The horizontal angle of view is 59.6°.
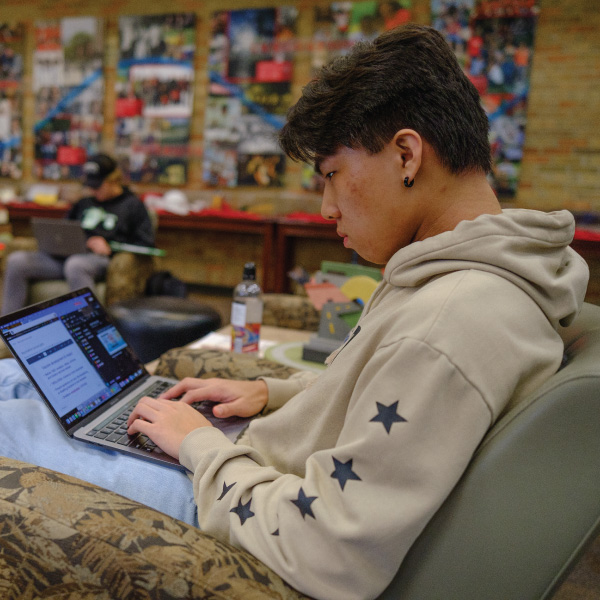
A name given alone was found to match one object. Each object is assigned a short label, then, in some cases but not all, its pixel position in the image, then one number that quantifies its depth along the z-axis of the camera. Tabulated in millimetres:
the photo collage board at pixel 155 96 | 5273
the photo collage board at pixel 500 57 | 4336
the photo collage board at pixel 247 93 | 4957
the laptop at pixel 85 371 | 933
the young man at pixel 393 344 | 564
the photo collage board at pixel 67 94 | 5594
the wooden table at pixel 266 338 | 1794
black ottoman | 2438
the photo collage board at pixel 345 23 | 4625
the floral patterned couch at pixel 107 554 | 594
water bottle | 1613
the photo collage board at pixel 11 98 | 5891
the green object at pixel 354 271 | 1802
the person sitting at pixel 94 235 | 3309
